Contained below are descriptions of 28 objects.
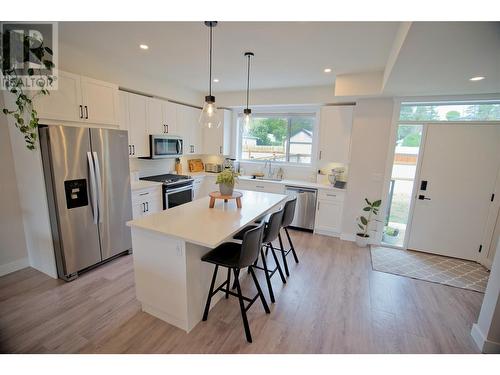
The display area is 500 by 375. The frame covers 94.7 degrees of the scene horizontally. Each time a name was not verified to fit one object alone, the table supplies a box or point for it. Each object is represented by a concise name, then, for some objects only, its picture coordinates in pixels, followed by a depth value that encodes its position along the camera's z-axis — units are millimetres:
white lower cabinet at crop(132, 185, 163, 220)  3402
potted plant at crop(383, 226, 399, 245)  3890
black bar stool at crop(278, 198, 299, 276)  2697
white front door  3203
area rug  2870
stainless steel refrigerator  2385
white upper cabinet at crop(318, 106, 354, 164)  4012
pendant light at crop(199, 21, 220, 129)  2249
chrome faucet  5086
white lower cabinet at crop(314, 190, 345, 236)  4074
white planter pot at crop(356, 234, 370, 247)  3789
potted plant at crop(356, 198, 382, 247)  3703
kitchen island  1819
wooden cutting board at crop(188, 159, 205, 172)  5223
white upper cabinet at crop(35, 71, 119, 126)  2459
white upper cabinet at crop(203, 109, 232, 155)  5020
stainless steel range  3854
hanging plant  2223
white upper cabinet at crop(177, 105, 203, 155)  4551
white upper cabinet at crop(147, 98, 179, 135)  3891
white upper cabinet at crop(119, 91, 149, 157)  3459
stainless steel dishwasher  4262
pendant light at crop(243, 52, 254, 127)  2814
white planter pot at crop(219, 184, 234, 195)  2584
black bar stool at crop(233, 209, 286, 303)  2260
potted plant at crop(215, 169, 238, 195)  2539
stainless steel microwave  3920
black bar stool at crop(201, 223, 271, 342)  1804
